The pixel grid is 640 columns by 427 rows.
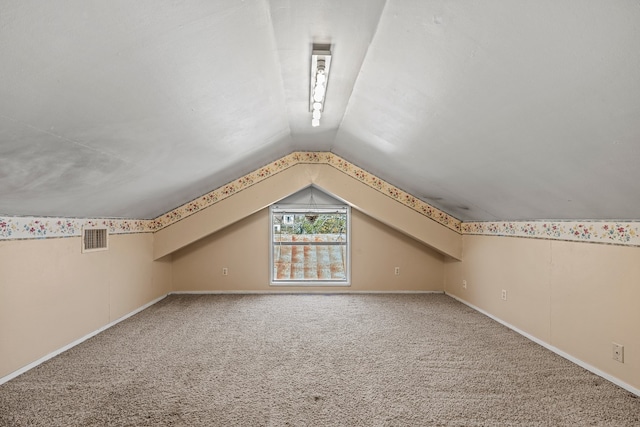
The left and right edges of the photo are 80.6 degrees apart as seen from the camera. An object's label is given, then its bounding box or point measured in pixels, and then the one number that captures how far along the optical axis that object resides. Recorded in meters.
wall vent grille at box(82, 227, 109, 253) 3.67
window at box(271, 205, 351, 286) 5.95
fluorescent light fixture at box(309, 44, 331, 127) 2.09
